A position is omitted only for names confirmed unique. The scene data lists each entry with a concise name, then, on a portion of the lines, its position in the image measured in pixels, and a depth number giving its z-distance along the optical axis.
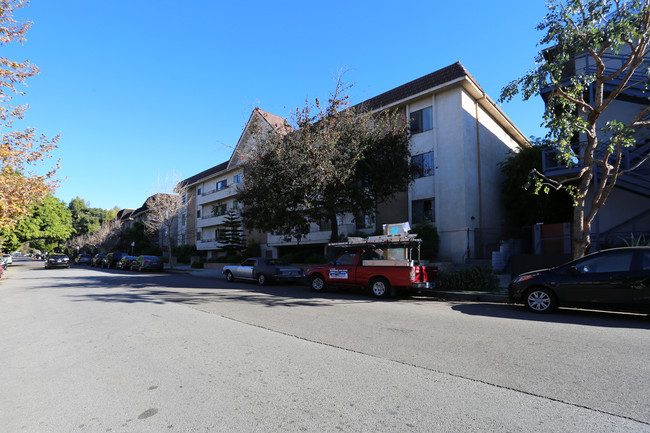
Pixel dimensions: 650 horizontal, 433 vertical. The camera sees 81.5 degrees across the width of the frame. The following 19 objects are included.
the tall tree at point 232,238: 33.31
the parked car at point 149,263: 29.19
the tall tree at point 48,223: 41.09
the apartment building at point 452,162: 19.84
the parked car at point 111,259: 35.79
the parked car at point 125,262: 32.23
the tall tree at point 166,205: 33.88
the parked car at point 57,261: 36.78
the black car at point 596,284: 7.85
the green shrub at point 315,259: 24.25
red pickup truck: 11.91
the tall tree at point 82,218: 73.62
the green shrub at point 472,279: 12.80
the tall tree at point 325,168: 15.29
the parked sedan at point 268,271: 17.14
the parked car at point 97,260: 40.35
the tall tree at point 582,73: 9.68
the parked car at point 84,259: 47.56
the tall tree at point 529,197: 20.75
